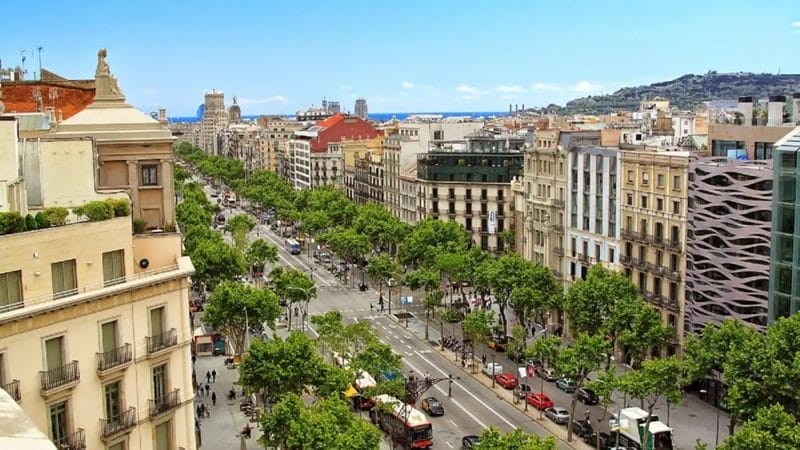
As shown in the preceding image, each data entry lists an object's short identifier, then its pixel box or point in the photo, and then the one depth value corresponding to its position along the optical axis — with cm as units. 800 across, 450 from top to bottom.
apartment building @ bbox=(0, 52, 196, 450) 3250
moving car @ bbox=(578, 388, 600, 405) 6850
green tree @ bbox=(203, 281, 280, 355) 7200
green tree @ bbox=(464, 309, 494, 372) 7688
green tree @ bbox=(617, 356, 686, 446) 5528
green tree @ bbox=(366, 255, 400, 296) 10238
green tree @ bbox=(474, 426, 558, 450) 4109
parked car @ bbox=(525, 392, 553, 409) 6688
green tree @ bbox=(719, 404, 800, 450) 4241
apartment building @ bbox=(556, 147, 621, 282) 8481
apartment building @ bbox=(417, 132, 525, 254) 12369
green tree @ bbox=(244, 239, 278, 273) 11181
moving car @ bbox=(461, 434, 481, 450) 5775
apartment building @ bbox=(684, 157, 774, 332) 6675
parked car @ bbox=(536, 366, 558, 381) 7475
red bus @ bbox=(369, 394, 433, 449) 5802
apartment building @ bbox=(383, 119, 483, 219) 14538
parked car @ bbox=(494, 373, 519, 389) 7275
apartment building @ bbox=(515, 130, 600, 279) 9338
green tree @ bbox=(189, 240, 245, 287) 9091
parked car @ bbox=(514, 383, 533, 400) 6878
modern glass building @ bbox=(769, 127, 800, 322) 6216
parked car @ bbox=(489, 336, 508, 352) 8488
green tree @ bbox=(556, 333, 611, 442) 6025
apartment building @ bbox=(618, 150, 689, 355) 7538
